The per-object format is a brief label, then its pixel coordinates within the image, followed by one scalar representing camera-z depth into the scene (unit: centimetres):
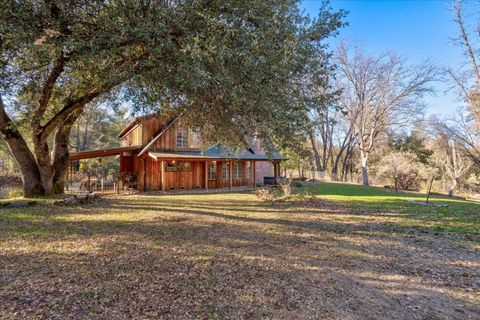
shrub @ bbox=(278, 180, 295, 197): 1284
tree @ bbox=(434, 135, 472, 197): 2314
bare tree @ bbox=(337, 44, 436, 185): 2559
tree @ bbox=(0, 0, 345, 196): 515
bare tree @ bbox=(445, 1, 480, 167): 1484
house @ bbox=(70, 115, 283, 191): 1686
